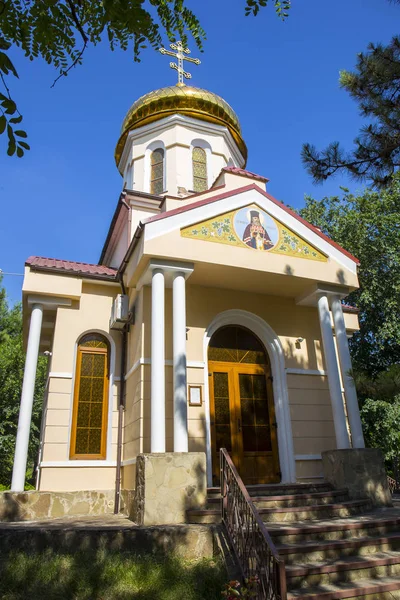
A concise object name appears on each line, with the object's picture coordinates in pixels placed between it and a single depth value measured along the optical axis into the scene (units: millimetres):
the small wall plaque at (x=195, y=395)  8547
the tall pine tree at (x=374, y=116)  5344
